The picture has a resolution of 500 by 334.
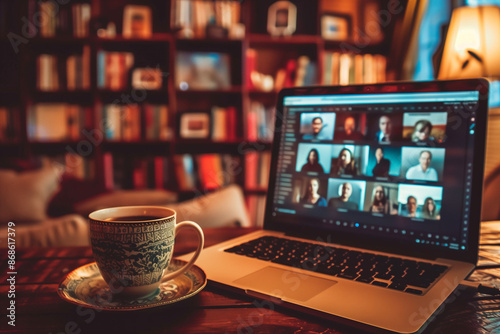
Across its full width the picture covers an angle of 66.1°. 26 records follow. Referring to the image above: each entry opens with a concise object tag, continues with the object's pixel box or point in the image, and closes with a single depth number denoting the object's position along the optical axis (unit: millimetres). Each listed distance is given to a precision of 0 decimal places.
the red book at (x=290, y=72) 2960
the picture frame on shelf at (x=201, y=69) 2973
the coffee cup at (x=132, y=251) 482
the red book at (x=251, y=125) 2893
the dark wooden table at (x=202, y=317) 444
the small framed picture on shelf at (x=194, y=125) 2908
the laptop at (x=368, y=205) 515
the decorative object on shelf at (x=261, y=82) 2908
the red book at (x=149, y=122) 2814
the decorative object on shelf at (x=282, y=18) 2902
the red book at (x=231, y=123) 2908
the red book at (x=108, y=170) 2803
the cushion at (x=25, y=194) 2051
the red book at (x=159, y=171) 2852
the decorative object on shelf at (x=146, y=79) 2783
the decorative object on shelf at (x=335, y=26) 2996
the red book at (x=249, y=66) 2883
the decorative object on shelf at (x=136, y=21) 2832
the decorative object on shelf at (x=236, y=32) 2809
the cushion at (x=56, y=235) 966
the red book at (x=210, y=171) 2869
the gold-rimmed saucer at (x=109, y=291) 474
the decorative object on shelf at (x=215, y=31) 2760
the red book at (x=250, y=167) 2914
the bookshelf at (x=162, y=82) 2725
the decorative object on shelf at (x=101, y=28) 2717
